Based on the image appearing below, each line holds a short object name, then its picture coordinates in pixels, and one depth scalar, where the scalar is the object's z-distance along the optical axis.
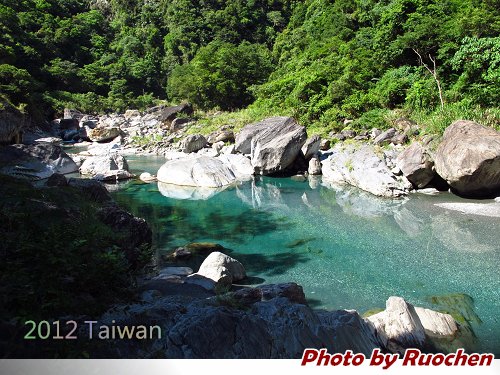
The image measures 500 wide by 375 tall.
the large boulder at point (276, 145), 17.89
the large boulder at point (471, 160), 11.77
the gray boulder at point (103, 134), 31.48
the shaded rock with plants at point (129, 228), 7.17
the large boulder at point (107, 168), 17.78
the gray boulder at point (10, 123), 18.20
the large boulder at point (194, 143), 24.05
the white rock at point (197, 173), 16.72
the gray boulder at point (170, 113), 34.78
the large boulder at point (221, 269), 7.15
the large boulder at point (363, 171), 14.12
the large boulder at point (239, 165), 18.80
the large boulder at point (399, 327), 5.23
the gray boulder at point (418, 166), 13.79
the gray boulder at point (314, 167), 18.19
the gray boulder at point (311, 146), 18.31
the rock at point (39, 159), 13.22
